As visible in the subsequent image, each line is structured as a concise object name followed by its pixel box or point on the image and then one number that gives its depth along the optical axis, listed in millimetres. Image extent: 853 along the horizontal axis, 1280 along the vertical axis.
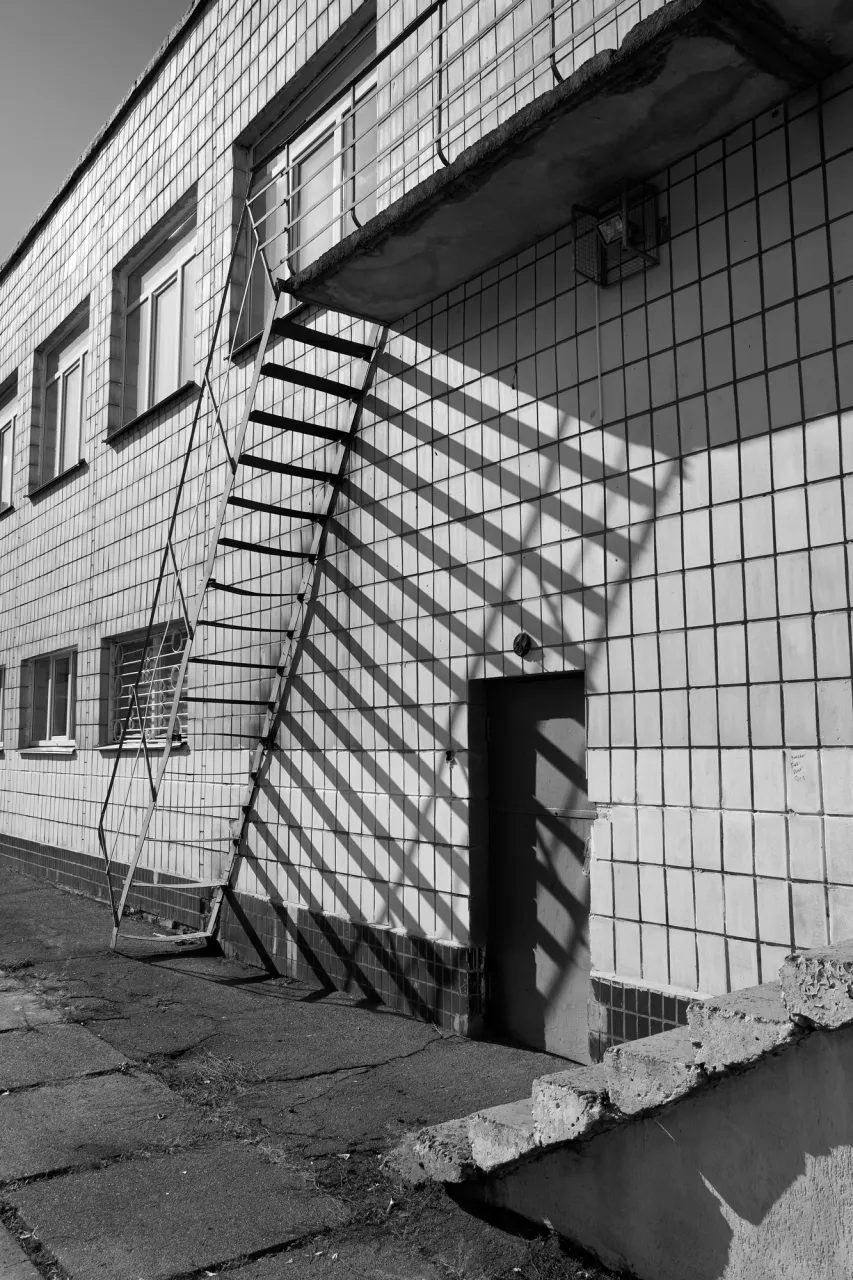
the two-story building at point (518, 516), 4281
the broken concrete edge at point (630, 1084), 2809
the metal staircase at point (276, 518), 6808
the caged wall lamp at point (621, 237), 5020
